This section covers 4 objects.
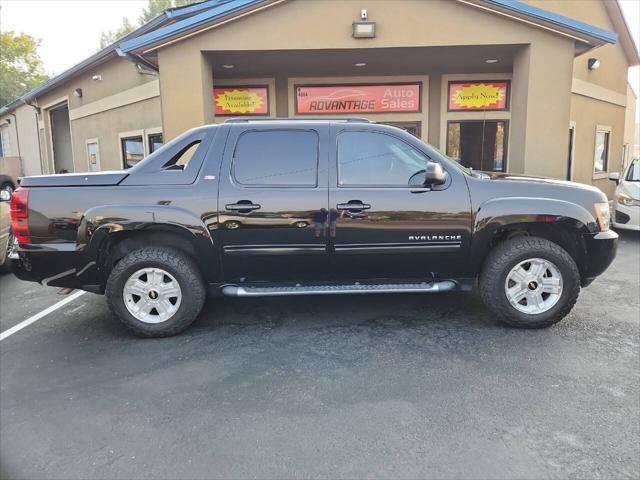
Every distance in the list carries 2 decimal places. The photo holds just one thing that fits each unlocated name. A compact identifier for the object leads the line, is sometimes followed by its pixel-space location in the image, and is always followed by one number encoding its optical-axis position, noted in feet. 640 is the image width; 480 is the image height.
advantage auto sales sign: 37.83
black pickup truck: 14.17
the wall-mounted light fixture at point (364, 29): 27.86
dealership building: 28.07
